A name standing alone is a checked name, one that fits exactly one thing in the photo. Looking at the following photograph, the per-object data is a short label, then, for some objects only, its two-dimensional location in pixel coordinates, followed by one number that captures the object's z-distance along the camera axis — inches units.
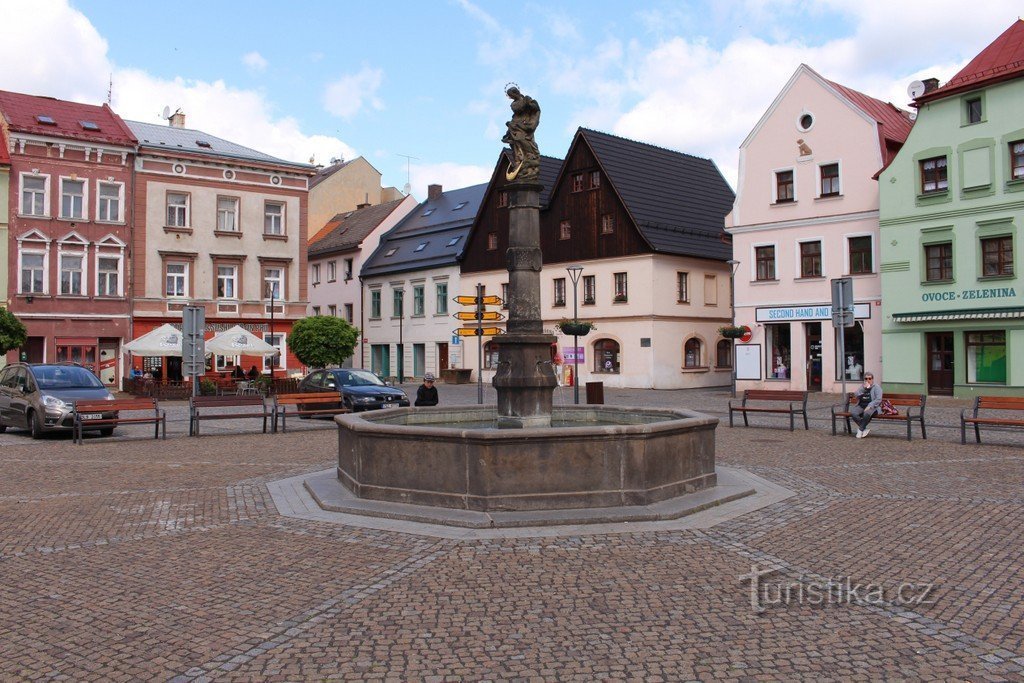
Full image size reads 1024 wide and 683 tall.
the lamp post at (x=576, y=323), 1045.1
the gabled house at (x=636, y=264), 1568.7
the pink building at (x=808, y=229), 1282.0
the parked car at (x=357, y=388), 912.9
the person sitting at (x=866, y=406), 684.1
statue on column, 457.4
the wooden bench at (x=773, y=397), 765.3
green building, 1106.7
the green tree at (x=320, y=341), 1526.8
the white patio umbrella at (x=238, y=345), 1337.4
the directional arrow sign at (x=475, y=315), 718.9
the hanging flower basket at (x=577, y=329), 1142.3
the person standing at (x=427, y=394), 799.1
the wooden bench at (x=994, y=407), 596.7
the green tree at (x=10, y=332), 1295.5
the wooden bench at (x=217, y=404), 734.1
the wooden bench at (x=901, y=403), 669.3
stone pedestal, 441.7
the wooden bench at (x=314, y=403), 800.9
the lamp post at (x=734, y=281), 1424.7
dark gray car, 722.2
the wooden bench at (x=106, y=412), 700.7
